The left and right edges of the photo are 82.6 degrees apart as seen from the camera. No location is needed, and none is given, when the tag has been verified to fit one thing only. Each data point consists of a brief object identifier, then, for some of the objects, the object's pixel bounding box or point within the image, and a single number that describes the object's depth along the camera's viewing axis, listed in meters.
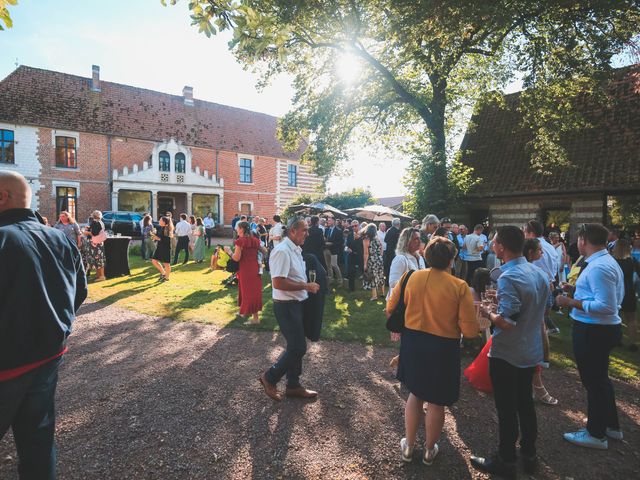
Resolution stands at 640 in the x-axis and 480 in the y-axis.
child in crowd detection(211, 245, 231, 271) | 12.31
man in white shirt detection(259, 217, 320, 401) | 3.81
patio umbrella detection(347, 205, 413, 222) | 14.30
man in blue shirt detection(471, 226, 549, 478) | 2.86
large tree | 7.43
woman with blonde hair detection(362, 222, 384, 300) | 9.48
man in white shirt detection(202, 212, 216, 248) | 20.80
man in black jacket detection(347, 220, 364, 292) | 10.51
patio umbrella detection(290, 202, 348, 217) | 16.34
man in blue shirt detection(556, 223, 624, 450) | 3.18
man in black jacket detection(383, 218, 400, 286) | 9.33
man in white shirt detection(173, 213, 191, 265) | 14.09
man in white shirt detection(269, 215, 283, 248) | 11.21
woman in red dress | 6.88
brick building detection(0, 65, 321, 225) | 23.66
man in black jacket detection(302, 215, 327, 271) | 9.16
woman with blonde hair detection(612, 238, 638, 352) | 6.11
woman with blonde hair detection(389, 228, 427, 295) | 4.64
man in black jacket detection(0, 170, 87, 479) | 2.07
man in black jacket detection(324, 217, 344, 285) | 11.30
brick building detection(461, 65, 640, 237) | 13.21
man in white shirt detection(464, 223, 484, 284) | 9.95
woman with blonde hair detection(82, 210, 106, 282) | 10.52
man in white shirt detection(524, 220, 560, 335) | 4.94
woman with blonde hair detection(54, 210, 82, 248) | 9.56
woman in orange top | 2.80
